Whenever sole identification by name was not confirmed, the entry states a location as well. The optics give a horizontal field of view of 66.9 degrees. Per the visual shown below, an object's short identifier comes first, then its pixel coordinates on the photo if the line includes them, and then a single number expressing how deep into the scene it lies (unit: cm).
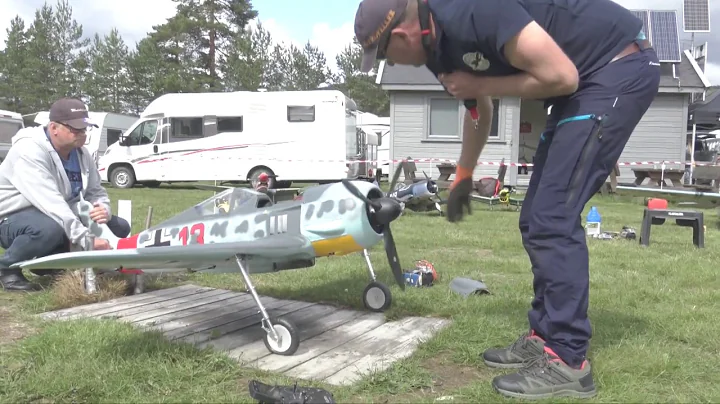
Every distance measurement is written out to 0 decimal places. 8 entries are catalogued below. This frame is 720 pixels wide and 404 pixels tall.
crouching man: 441
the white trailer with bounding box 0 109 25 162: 1723
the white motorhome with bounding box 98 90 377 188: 1773
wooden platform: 312
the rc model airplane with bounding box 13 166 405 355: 314
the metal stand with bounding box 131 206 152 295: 480
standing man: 238
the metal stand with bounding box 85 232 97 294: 442
